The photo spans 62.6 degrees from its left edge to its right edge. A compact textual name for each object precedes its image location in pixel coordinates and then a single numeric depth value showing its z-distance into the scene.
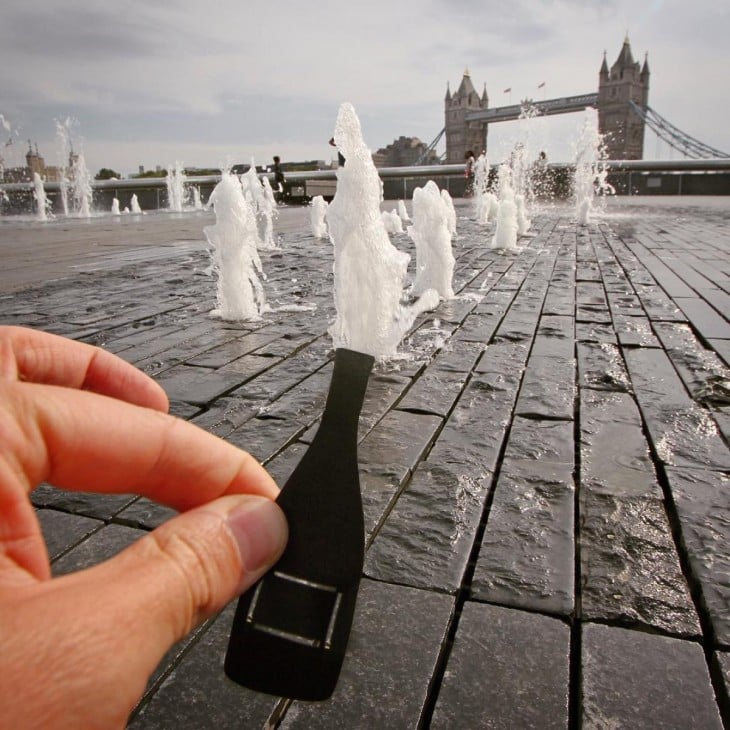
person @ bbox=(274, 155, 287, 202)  22.70
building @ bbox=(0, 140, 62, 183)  34.75
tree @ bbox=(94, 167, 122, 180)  54.97
